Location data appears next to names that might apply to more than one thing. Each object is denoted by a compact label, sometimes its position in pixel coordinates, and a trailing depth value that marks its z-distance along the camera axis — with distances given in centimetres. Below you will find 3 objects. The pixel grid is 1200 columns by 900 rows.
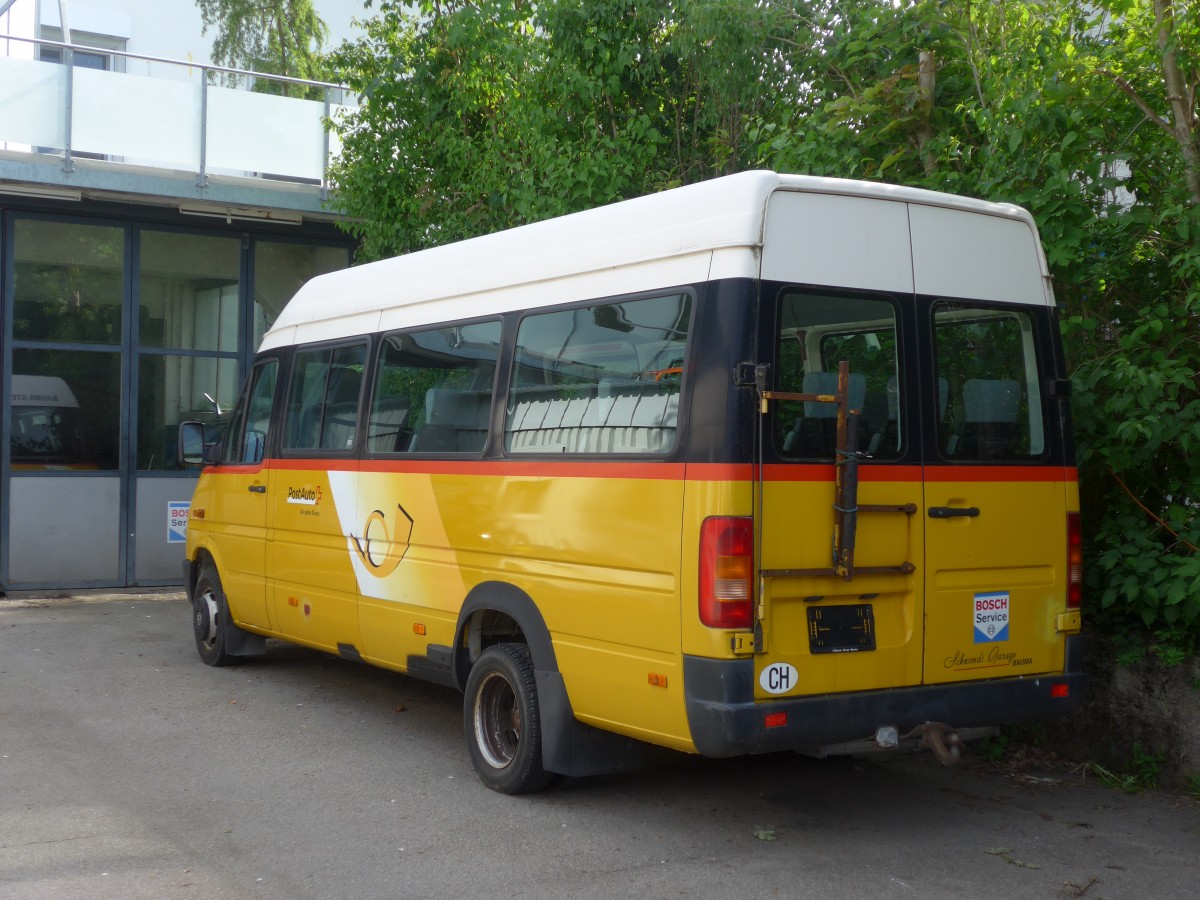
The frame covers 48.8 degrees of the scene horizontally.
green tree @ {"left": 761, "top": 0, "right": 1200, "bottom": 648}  638
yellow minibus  502
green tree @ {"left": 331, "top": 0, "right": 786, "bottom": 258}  984
